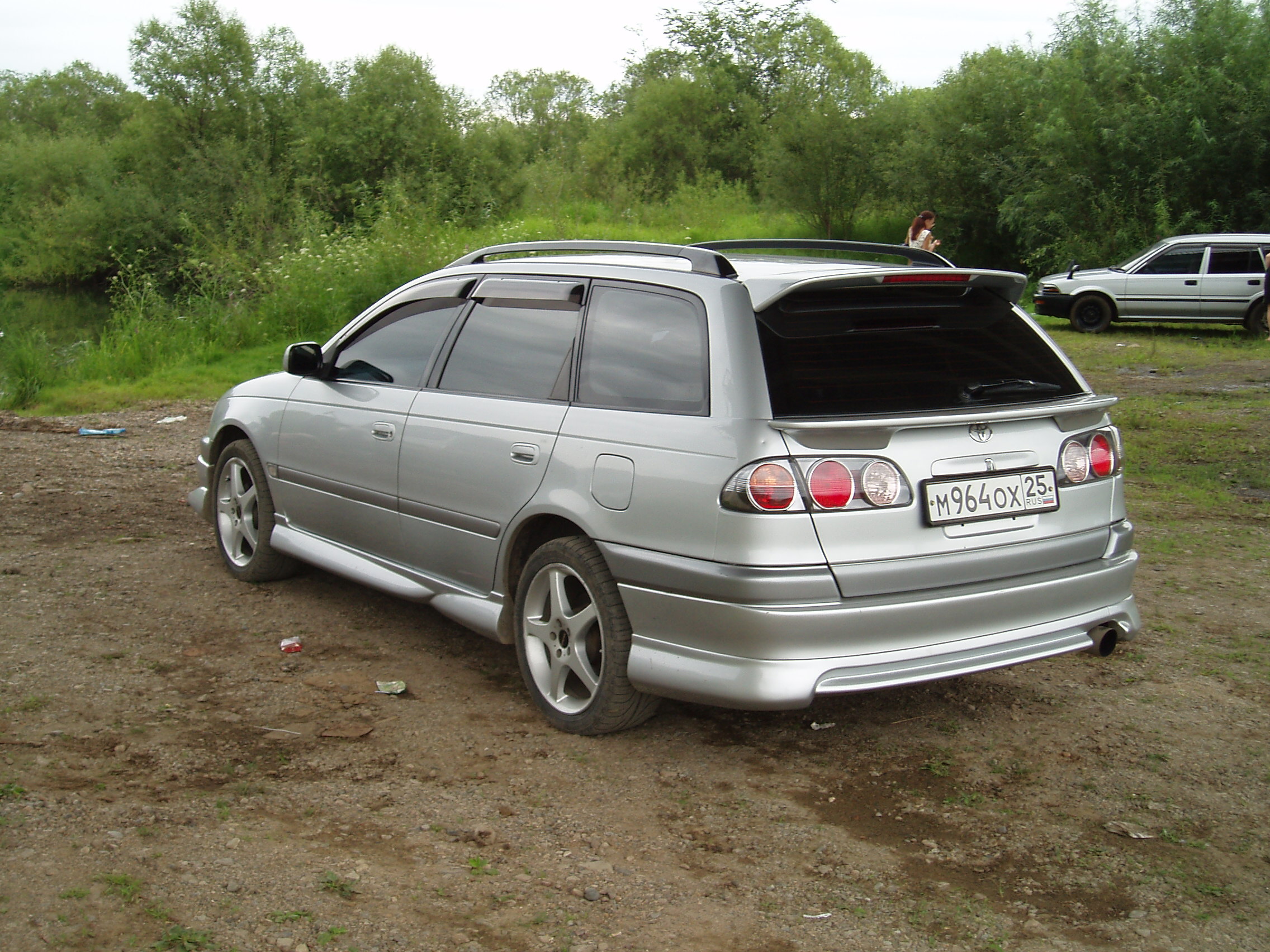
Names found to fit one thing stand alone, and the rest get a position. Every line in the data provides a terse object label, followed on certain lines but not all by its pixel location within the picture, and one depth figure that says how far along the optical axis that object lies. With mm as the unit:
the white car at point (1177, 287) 19328
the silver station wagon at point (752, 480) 3424
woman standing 18266
